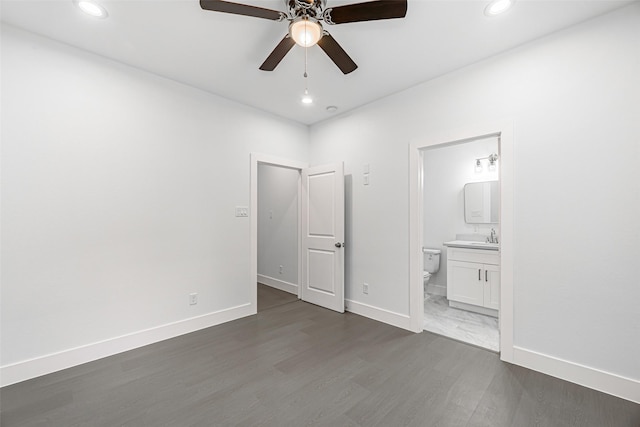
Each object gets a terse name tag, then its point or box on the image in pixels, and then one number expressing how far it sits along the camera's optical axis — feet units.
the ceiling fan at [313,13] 5.32
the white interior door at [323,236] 11.87
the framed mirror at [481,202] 13.14
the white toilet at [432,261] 14.40
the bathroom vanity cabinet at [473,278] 11.27
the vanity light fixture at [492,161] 13.04
